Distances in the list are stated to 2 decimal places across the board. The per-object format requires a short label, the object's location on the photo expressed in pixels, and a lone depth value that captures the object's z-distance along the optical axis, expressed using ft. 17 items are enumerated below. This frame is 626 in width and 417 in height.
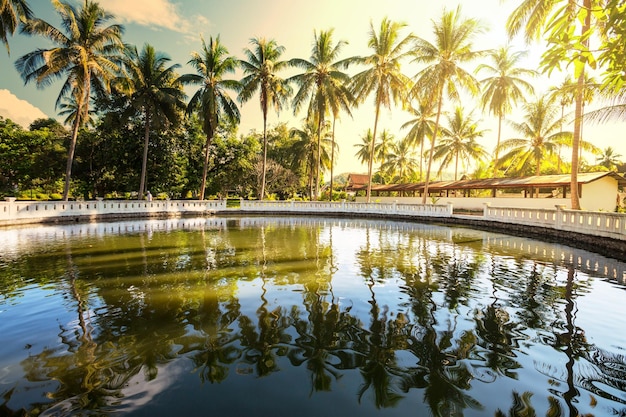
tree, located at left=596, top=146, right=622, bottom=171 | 175.01
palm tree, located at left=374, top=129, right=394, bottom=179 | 157.87
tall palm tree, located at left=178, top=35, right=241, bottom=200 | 87.86
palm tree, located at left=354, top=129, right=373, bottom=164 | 158.10
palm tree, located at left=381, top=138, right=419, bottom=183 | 162.40
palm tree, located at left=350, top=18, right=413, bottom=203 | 82.07
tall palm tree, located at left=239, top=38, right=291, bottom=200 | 89.61
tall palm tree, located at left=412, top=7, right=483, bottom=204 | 74.84
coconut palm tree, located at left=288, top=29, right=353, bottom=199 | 87.76
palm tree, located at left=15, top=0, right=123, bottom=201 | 62.80
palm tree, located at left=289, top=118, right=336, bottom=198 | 130.00
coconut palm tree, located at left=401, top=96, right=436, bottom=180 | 118.73
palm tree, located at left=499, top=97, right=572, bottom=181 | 95.81
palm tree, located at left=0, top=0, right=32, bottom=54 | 52.42
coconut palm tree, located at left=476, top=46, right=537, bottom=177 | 92.82
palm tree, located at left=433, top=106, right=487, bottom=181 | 121.80
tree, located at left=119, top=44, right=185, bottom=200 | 83.41
